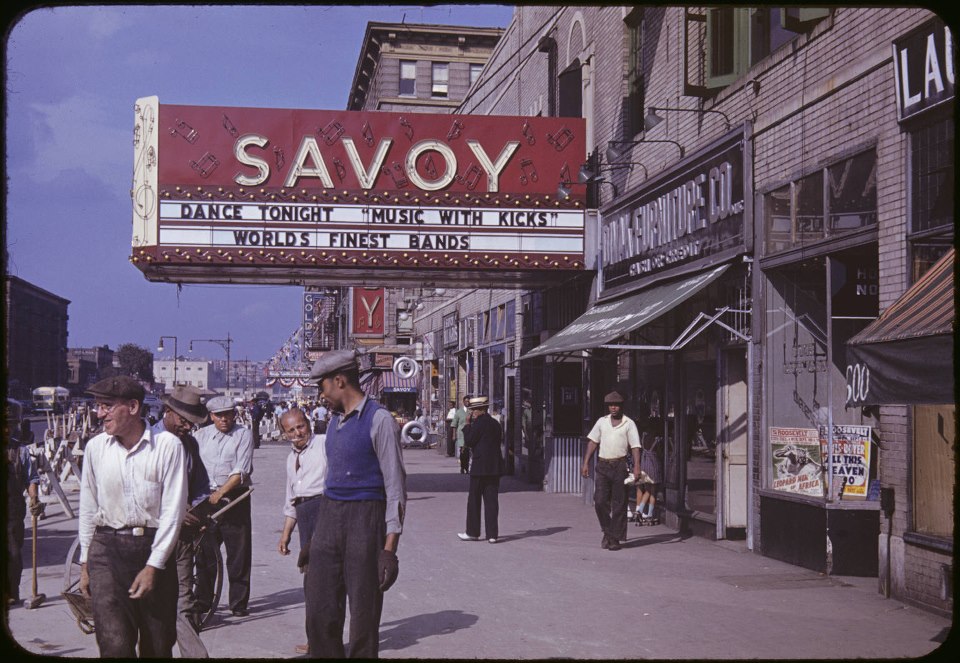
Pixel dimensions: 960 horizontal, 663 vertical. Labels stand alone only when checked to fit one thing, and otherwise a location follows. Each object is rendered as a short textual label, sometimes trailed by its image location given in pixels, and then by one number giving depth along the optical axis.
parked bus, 81.49
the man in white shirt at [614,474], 13.88
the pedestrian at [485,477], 14.73
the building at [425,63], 63.91
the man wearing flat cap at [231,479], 9.69
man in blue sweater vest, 6.47
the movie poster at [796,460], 12.13
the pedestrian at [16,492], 10.26
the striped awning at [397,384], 47.22
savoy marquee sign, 18.75
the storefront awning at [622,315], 14.23
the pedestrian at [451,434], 34.77
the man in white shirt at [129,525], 6.00
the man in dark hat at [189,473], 8.05
